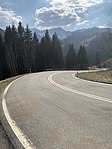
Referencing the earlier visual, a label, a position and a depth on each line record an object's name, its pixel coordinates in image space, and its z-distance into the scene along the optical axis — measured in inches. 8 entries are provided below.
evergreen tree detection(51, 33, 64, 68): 3742.6
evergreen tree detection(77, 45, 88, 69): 4537.4
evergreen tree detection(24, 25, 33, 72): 3279.8
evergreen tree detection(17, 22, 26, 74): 3161.9
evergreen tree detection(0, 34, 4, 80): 2982.3
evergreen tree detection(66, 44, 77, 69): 4409.5
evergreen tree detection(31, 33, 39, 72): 3346.5
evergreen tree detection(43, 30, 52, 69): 3622.0
